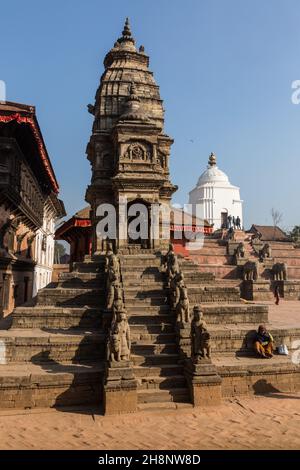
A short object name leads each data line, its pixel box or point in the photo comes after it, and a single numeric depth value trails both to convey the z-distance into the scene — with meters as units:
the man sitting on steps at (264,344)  11.10
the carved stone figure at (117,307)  9.84
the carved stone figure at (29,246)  28.23
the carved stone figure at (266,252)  32.03
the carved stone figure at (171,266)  14.20
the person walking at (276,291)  26.70
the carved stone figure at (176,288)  12.54
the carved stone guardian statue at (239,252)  30.89
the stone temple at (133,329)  9.27
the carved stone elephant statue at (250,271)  27.00
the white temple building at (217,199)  54.25
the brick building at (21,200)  21.02
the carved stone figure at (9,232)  21.40
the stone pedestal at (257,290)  25.92
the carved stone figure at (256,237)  35.12
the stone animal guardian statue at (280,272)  28.33
